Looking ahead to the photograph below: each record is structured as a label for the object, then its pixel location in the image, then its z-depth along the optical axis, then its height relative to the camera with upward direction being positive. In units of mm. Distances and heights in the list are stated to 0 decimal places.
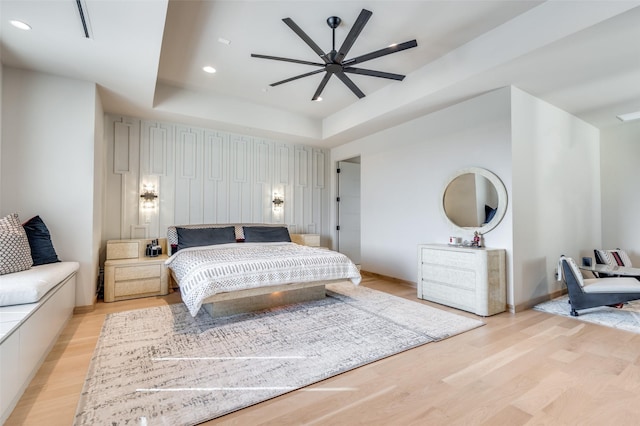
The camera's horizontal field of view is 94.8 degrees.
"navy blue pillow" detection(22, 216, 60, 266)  3072 -263
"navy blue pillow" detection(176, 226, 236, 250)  4602 -319
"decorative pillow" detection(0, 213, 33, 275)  2596 -276
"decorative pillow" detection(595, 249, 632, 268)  4625 -646
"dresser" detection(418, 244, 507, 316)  3451 -768
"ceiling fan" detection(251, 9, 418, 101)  2469 +1524
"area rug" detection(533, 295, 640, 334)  3198 -1165
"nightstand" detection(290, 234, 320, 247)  5941 -457
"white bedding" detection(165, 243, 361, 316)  2992 -592
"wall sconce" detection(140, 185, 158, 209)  4855 +342
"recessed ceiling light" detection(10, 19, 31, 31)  2479 +1640
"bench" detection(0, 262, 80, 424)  1715 -755
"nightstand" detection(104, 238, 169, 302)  3967 -787
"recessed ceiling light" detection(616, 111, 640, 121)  4573 +1610
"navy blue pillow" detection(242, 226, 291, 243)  5223 -317
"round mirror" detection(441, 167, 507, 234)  3774 +233
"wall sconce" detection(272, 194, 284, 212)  6049 +306
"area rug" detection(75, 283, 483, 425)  1823 -1148
